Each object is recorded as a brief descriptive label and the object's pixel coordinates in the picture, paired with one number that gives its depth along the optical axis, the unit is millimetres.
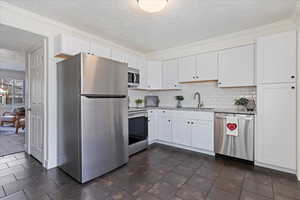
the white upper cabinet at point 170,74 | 3691
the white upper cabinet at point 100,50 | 2660
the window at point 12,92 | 6121
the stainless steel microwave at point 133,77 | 3357
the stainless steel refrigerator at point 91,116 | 1956
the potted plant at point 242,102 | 2754
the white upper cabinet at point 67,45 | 2256
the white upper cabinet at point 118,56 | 3025
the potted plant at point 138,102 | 4008
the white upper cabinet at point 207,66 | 3097
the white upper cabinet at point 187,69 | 3389
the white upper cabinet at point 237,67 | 2660
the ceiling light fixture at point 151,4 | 1732
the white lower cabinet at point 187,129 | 2875
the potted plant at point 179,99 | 3771
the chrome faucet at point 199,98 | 3539
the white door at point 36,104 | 2568
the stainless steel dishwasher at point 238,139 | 2447
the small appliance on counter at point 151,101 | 4249
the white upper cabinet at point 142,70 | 3682
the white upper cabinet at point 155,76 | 3922
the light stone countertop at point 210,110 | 2480
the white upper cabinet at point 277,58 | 2168
